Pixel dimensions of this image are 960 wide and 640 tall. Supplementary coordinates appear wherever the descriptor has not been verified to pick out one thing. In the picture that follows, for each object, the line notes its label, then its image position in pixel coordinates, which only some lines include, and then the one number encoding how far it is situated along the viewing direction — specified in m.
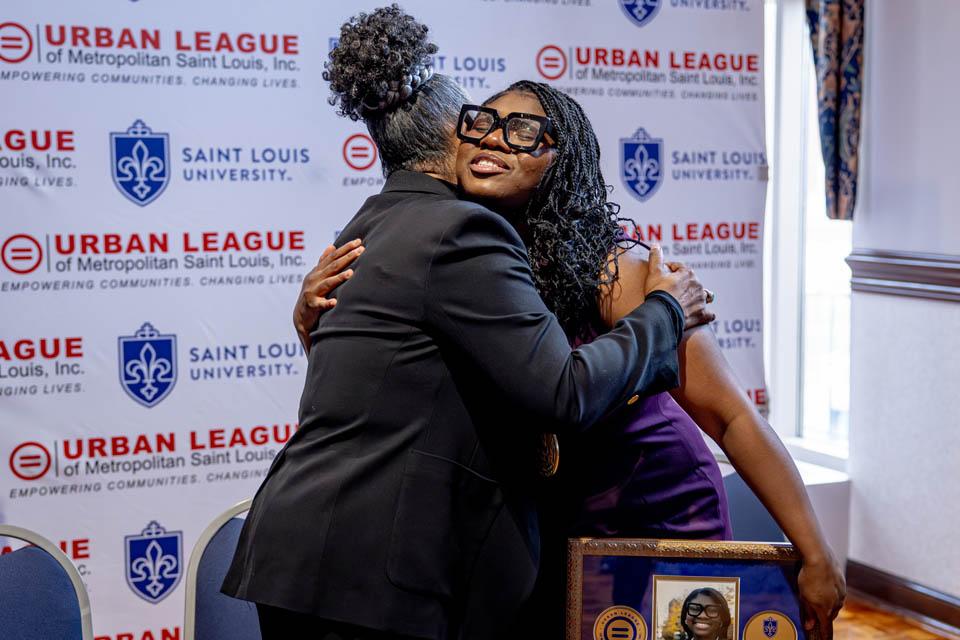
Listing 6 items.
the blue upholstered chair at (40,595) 3.90
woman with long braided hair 3.57
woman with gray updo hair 3.36
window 8.16
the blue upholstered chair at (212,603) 4.04
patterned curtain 7.06
